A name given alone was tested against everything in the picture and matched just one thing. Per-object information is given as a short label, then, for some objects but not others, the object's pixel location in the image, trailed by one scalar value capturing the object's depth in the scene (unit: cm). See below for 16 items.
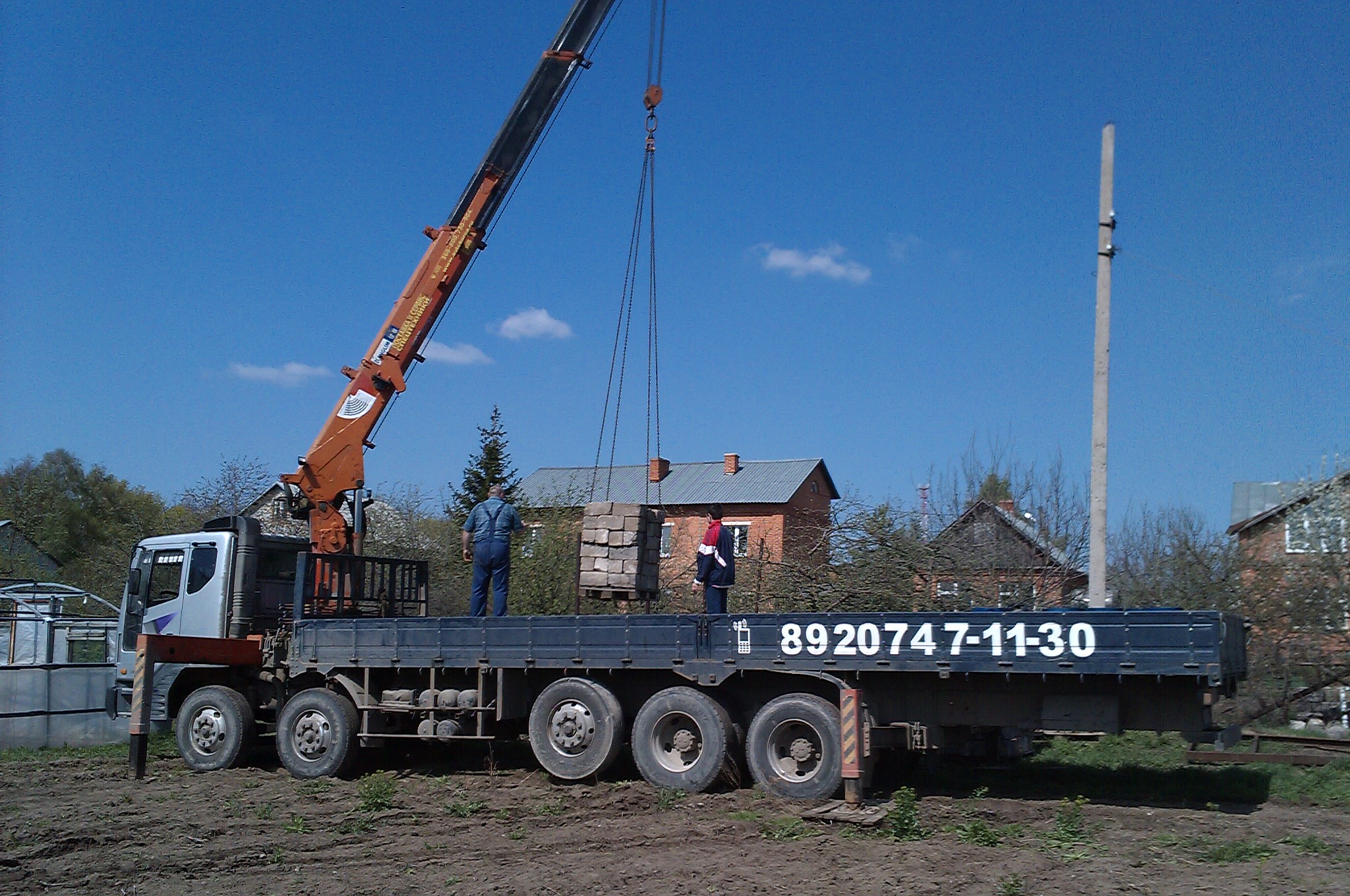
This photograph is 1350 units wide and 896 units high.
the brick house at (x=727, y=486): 4038
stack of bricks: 1157
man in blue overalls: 1261
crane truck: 914
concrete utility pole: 1120
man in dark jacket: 1187
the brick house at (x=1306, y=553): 1594
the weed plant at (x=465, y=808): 973
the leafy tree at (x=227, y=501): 3216
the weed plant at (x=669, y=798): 980
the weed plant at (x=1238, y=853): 762
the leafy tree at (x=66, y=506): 5181
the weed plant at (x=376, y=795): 998
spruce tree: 3572
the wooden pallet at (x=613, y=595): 1166
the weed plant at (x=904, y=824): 835
